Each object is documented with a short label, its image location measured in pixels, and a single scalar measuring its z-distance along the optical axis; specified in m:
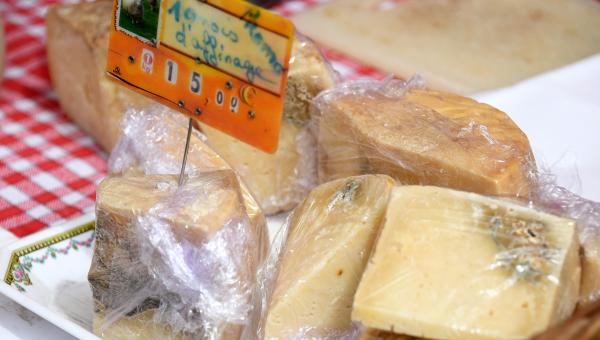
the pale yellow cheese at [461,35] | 1.01
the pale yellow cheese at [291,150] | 0.75
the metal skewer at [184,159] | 0.61
